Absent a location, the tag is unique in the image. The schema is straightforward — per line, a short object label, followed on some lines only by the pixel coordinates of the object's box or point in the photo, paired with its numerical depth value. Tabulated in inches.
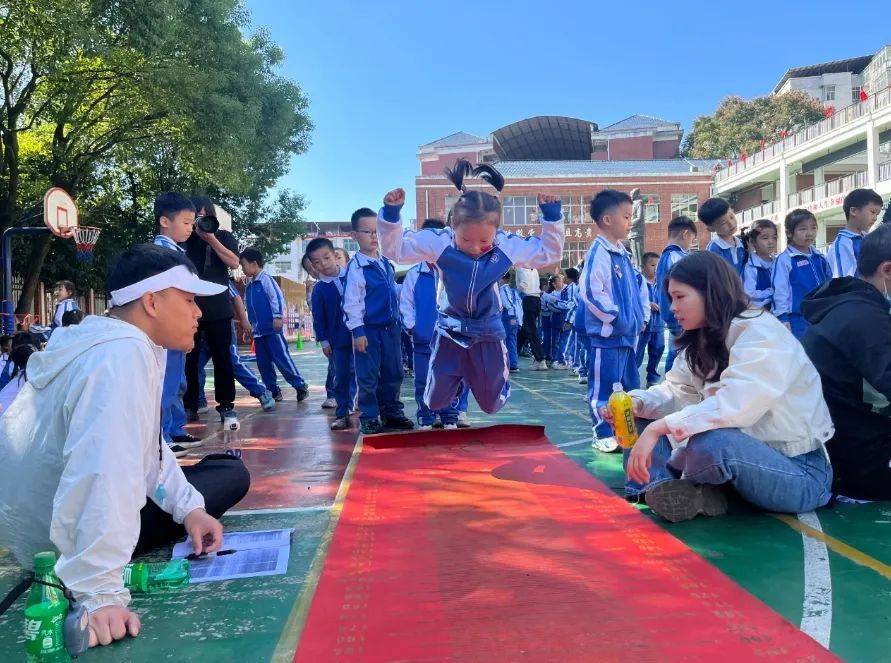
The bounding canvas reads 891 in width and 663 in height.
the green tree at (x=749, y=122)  1595.7
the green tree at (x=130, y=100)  517.3
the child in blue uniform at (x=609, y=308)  179.0
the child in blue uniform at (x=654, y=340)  301.1
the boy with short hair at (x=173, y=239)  187.8
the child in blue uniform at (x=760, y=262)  263.7
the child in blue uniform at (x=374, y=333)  218.8
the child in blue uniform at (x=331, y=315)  256.4
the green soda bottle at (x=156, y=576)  92.8
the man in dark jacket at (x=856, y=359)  117.4
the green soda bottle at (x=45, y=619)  67.7
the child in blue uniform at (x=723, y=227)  246.7
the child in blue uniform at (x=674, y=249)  262.2
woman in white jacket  108.7
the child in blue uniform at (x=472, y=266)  172.6
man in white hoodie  73.0
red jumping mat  72.1
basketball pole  499.2
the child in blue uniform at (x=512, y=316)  428.8
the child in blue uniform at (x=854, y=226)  242.8
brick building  1616.6
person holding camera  214.7
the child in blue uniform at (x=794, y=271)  255.3
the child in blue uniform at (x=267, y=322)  314.7
